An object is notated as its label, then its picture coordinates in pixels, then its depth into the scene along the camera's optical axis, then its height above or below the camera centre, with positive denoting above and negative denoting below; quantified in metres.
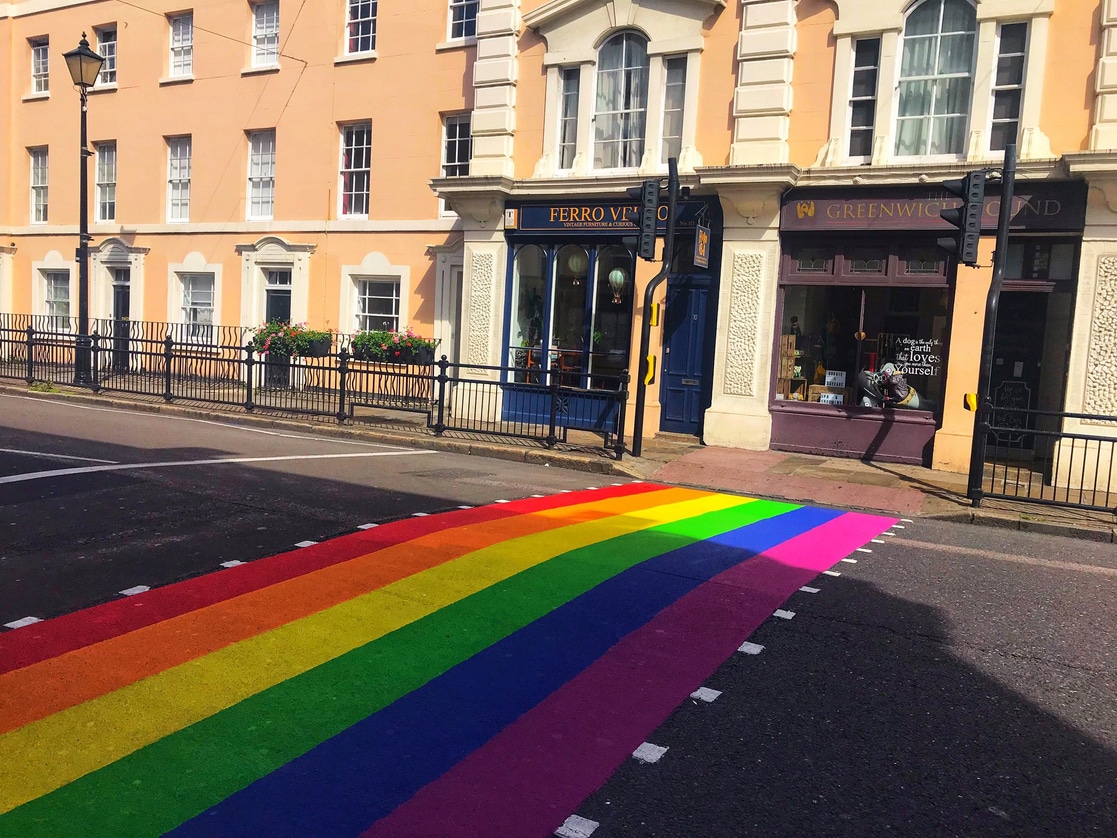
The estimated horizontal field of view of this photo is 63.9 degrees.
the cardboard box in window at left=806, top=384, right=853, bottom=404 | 14.34 -0.74
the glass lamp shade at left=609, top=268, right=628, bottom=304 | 16.08 +1.00
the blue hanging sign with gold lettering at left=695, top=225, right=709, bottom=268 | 14.20 +1.52
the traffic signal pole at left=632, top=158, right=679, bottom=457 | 12.61 +0.54
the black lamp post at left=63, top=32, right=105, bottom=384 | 16.86 +1.67
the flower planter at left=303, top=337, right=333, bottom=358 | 18.73 -0.52
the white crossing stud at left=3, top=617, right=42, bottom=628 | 5.15 -1.82
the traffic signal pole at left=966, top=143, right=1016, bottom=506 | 10.52 +0.14
